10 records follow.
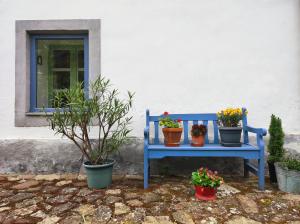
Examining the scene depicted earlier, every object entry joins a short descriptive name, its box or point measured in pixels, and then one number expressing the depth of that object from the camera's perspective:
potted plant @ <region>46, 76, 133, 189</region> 2.91
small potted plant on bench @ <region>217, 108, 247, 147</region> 2.98
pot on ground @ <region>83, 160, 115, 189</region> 2.89
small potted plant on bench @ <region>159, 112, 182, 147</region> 3.02
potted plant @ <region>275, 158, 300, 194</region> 2.75
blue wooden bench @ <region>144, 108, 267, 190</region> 2.88
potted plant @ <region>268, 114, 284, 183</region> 3.11
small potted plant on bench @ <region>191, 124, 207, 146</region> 3.05
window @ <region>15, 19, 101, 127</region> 3.62
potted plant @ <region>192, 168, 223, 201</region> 2.53
